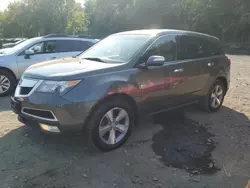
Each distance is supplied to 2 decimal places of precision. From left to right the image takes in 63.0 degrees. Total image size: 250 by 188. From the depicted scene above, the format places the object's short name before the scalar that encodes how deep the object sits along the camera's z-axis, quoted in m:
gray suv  2.71
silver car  5.37
